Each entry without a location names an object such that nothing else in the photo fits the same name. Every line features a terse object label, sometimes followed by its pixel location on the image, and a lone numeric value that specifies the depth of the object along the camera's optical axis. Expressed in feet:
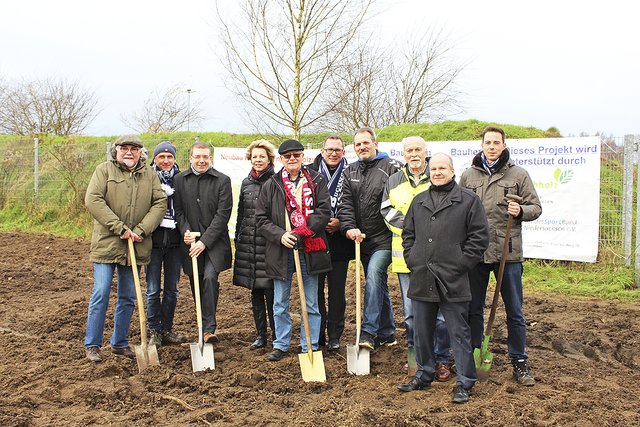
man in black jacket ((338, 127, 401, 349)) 19.03
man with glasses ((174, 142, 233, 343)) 20.39
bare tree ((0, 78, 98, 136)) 75.87
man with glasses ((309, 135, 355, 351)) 19.97
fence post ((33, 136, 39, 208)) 55.21
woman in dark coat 19.85
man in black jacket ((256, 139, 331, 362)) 18.58
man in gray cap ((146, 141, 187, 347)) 20.59
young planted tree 40.32
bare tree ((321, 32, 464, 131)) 54.95
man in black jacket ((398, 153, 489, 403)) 15.60
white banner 30.19
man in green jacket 19.11
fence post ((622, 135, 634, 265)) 29.76
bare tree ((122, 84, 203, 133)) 82.23
